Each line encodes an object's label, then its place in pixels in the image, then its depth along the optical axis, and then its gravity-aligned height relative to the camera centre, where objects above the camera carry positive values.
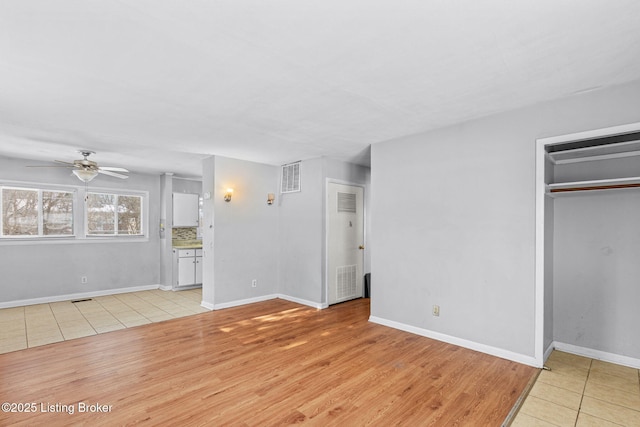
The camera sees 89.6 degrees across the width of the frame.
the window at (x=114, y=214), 6.38 +0.00
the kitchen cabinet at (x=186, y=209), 7.18 +0.12
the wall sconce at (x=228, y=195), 5.32 +0.33
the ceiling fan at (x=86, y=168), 4.73 +0.69
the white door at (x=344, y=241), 5.46 -0.46
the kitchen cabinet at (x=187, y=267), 6.68 -1.11
